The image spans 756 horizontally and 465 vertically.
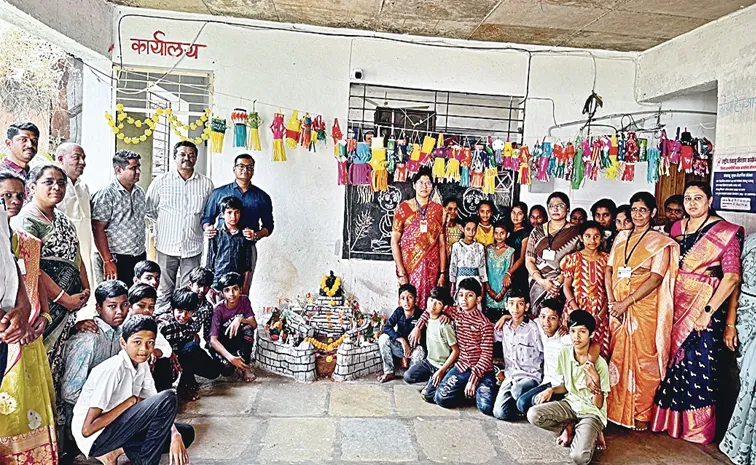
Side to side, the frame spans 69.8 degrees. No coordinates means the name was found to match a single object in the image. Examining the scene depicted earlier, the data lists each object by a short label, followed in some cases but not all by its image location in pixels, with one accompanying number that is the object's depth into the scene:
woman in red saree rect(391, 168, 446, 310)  4.27
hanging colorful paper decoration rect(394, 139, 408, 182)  4.54
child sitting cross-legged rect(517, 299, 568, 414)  3.22
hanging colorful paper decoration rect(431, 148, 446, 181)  4.55
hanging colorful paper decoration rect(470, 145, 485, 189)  4.60
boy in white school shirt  2.42
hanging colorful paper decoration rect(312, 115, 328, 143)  4.65
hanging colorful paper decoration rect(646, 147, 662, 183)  4.46
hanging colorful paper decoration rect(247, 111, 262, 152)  4.56
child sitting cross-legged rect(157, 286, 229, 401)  3.49
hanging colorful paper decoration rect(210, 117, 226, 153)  4.46
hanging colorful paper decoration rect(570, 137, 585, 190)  4.63
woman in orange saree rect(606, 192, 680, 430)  3.34
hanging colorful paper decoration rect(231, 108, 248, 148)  4.50
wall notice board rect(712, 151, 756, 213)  3.57
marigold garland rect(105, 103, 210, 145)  4.37
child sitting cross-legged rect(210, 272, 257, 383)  3.80
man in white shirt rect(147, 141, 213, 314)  4.10
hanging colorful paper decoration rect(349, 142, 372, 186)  4.59
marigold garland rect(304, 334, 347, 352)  4.09
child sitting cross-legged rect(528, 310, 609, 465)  2.99
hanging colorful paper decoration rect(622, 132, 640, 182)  4.50
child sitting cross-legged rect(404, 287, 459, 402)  3.70
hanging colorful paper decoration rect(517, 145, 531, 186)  4.65
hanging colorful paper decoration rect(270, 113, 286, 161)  4.57
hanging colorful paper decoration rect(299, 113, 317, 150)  4.60
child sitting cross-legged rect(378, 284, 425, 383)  4.04
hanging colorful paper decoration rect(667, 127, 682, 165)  4.40
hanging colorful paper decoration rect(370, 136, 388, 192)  4.52
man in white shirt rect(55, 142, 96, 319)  3.46
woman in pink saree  3.20
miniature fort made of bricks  3.98
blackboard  4.94
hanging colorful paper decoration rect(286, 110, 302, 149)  4.57
